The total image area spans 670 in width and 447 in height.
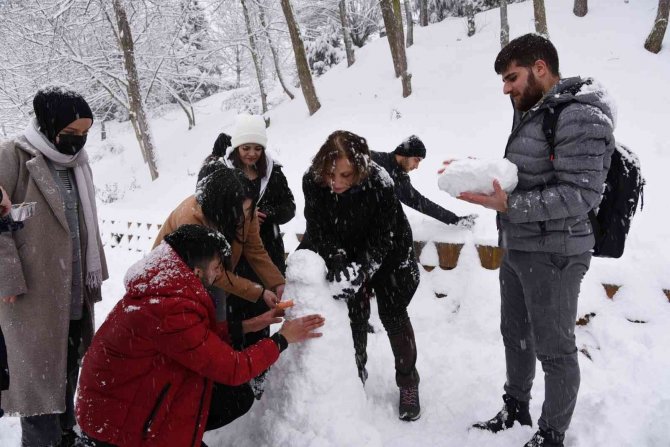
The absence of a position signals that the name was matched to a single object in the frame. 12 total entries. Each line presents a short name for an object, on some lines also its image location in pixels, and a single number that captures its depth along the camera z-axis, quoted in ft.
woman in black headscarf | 7.39
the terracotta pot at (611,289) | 10.81
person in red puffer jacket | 5.64
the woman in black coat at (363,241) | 7.81
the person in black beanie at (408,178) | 11.57
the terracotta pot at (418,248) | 13.38
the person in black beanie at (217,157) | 9.70
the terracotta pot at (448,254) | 12.84
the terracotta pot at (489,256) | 12.23
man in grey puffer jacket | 6.02
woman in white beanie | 9.70
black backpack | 6.44
